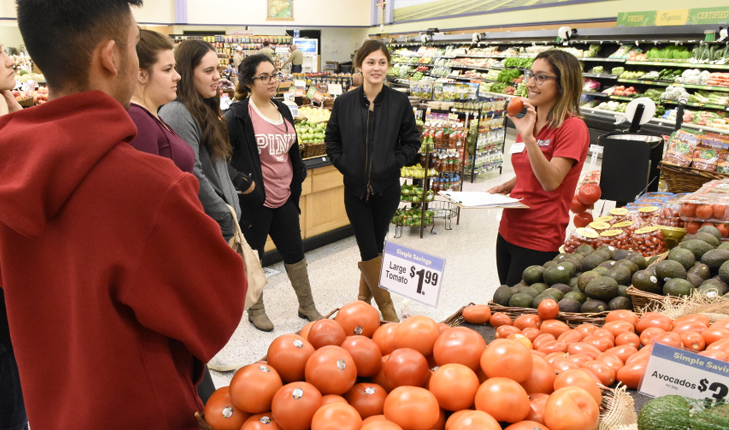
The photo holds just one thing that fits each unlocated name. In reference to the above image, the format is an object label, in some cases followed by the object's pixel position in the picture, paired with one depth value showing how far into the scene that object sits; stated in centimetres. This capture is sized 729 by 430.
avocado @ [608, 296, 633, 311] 197
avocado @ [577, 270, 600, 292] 208
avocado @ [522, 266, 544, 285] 223
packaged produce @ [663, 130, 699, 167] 327
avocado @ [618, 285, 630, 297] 203
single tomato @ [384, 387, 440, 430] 100
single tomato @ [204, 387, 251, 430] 105
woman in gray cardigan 228
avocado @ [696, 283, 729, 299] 181
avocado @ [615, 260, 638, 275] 212
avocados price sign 111
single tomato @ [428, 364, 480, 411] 106
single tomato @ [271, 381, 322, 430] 101
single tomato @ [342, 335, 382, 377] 118
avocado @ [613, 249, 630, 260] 236
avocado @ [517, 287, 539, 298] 210
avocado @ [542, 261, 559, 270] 225
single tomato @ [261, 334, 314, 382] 114
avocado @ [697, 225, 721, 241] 229
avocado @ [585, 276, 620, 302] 200
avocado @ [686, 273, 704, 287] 196
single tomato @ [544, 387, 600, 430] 98
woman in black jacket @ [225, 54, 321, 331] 290
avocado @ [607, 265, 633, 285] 207
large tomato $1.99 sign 159
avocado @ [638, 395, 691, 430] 102
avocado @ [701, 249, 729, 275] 202
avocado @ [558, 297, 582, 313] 197
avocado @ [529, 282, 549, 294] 212
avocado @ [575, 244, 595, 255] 250
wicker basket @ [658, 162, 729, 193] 305
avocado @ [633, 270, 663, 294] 194
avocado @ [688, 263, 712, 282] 200
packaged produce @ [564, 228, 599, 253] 268
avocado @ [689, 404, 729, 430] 96
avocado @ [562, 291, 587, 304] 203
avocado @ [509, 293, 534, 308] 203
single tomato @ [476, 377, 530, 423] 100
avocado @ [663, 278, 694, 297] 187
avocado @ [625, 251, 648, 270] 219
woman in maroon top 180
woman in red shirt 231
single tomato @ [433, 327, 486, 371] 115
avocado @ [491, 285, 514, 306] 213
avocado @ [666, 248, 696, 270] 207
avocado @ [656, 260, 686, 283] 195
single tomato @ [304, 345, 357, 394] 108
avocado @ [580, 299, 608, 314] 196
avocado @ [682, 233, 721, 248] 221
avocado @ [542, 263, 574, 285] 216
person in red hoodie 82
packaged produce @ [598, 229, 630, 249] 265
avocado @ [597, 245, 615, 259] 241
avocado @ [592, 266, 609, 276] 214
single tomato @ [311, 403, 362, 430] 97
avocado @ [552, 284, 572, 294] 211
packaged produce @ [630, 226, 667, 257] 258
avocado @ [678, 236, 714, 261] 214
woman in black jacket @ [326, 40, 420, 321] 298
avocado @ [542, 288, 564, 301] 203
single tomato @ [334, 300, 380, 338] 135
